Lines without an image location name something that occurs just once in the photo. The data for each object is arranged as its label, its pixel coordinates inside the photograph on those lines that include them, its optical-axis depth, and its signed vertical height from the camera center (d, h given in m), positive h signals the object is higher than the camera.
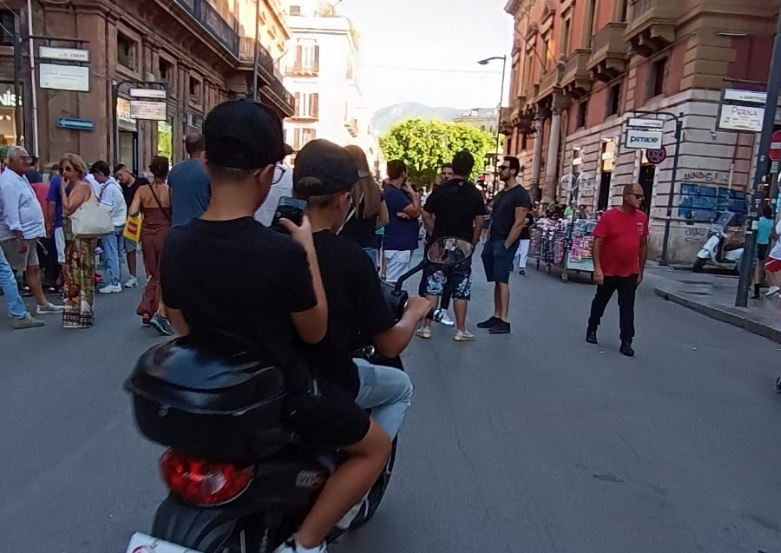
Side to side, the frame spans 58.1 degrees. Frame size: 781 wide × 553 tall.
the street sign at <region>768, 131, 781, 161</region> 12.72 +0.85
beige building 67.69 +8.59
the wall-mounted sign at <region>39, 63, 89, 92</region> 15.38 +1.59
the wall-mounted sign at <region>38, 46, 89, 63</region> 15.30 +2.08
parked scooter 17.22 -1.38
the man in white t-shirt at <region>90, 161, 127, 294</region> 9.58 -0.92
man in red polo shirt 7.24 -0.69
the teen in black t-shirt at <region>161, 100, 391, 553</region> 1.95 -0.30
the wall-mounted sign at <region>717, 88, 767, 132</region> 12.08 +1.41
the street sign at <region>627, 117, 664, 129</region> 17.36 +1.52
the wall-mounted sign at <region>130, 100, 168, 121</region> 18.36 +1.18
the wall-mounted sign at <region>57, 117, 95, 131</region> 18.86 +0.73
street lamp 41.99 +6.72
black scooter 1.87 -0.74
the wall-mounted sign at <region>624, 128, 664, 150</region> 17.28 +1.12
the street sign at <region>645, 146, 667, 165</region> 17.94 +0.77
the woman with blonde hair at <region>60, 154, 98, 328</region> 7.24 -1.14
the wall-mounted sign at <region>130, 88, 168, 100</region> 18.29 +1.60
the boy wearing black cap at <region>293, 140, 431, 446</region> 2.38 -0.40
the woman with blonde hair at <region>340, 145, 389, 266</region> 4.63 -0.32
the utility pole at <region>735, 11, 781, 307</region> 10.80 +0.17
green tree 72.50 +2.91
